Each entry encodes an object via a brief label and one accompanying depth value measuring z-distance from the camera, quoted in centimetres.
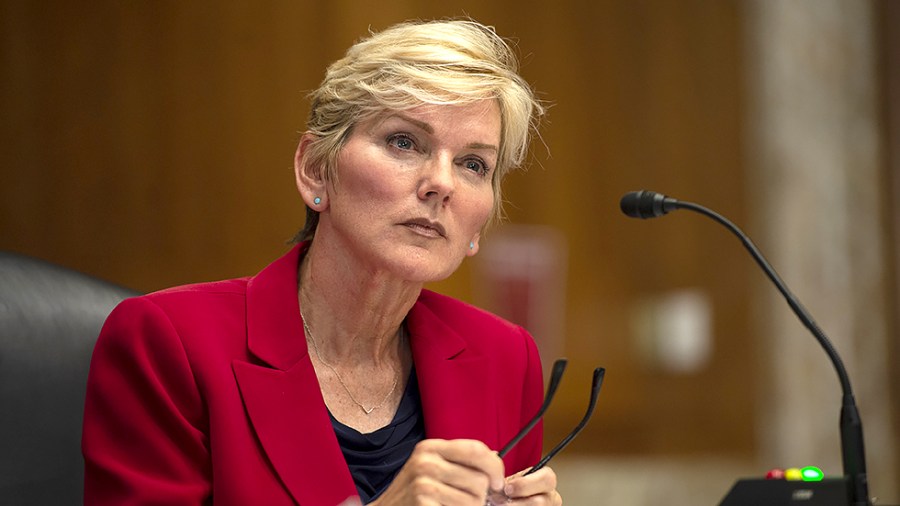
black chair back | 336
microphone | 330
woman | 335
